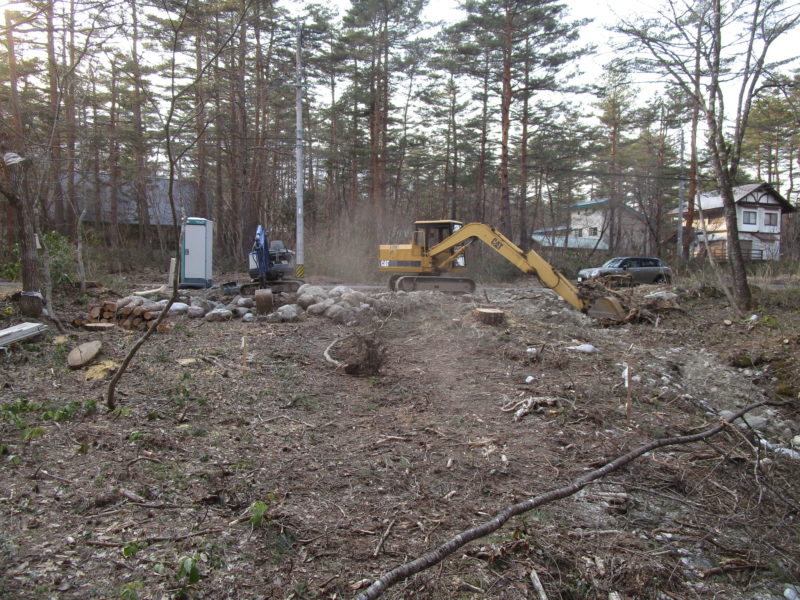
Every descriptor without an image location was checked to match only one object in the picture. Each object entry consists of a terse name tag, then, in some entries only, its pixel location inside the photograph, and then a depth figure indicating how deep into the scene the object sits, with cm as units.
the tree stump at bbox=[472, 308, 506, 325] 953
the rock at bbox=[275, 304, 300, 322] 984
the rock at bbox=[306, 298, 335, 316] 1045
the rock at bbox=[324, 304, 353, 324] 998
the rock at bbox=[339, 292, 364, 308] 1078
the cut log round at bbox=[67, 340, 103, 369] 602
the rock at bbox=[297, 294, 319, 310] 1090
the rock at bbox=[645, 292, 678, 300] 1227
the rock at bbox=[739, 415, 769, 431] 615
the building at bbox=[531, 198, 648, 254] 3108
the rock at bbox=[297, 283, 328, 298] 1128
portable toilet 1481
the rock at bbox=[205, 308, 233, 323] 969
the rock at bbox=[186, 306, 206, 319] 984
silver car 1986
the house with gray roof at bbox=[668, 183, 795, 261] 3734
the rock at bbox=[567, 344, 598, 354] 824
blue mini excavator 1319
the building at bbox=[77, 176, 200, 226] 2335
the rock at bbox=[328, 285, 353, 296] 1128
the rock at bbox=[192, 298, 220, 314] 1021
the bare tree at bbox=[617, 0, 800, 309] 1064
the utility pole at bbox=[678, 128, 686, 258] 2638
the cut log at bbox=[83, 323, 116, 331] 820
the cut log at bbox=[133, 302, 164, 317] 872
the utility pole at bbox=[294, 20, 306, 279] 1816
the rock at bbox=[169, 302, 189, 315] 983
